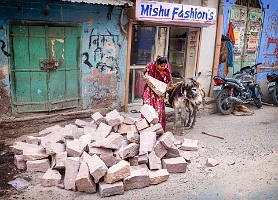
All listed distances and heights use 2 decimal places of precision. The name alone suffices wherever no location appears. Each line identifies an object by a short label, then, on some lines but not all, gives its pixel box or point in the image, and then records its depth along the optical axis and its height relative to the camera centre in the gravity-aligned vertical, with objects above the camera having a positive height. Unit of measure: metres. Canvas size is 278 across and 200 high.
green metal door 5.91 -0.38
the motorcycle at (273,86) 10.05 -0.96
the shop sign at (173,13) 6.85 +1.08
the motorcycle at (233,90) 8.55 -1.02
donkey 6.44 -0.92
